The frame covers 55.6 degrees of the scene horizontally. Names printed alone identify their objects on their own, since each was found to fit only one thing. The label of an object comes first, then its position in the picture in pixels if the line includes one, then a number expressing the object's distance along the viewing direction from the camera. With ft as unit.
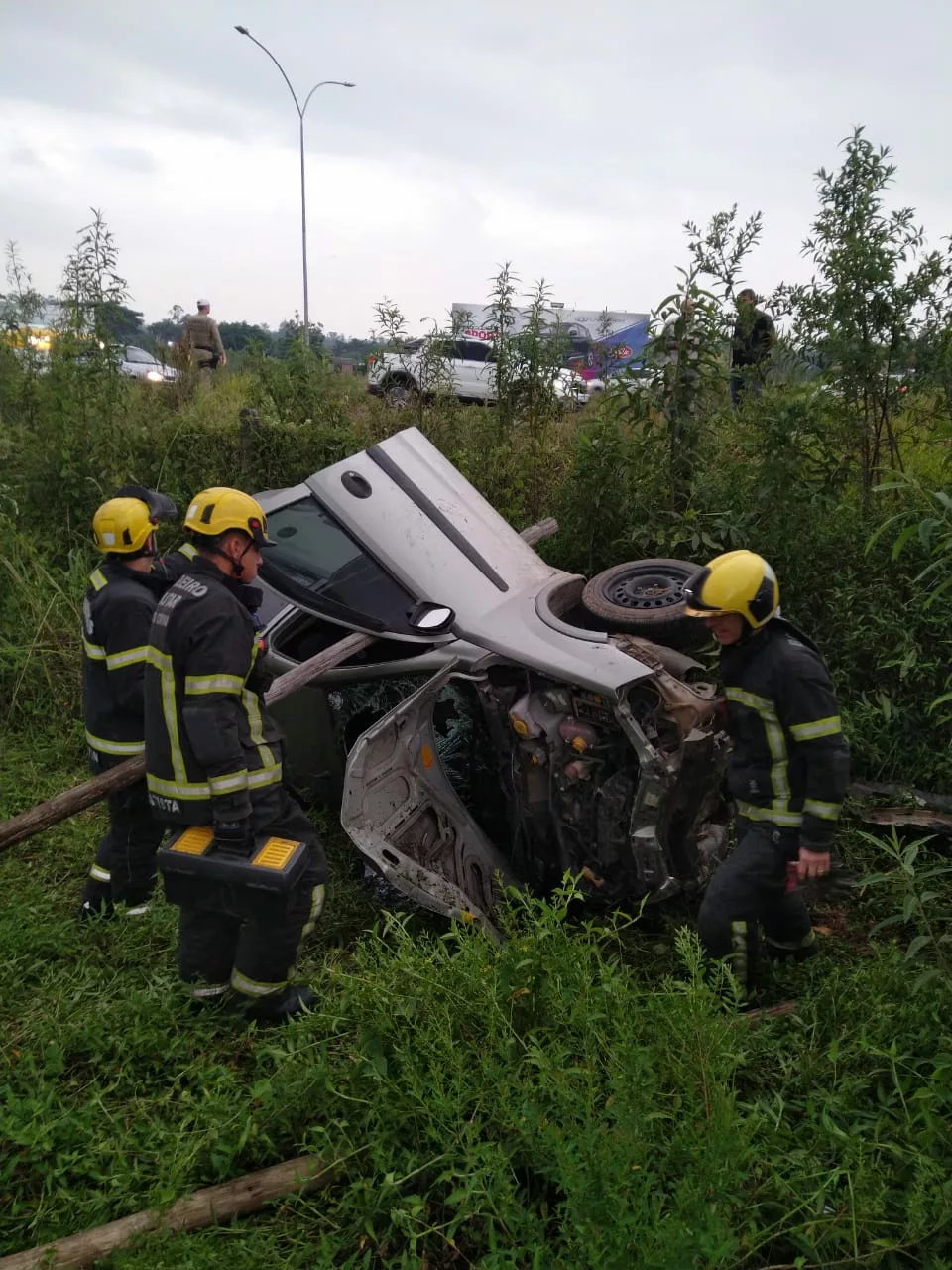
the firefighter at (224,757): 9.91
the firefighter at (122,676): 12.30
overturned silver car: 11.17
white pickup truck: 23.53
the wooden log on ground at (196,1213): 7.27
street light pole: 47.26
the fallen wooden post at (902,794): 13.79
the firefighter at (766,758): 9.92
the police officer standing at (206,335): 39.88
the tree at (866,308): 17.03
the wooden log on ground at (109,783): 11.46
